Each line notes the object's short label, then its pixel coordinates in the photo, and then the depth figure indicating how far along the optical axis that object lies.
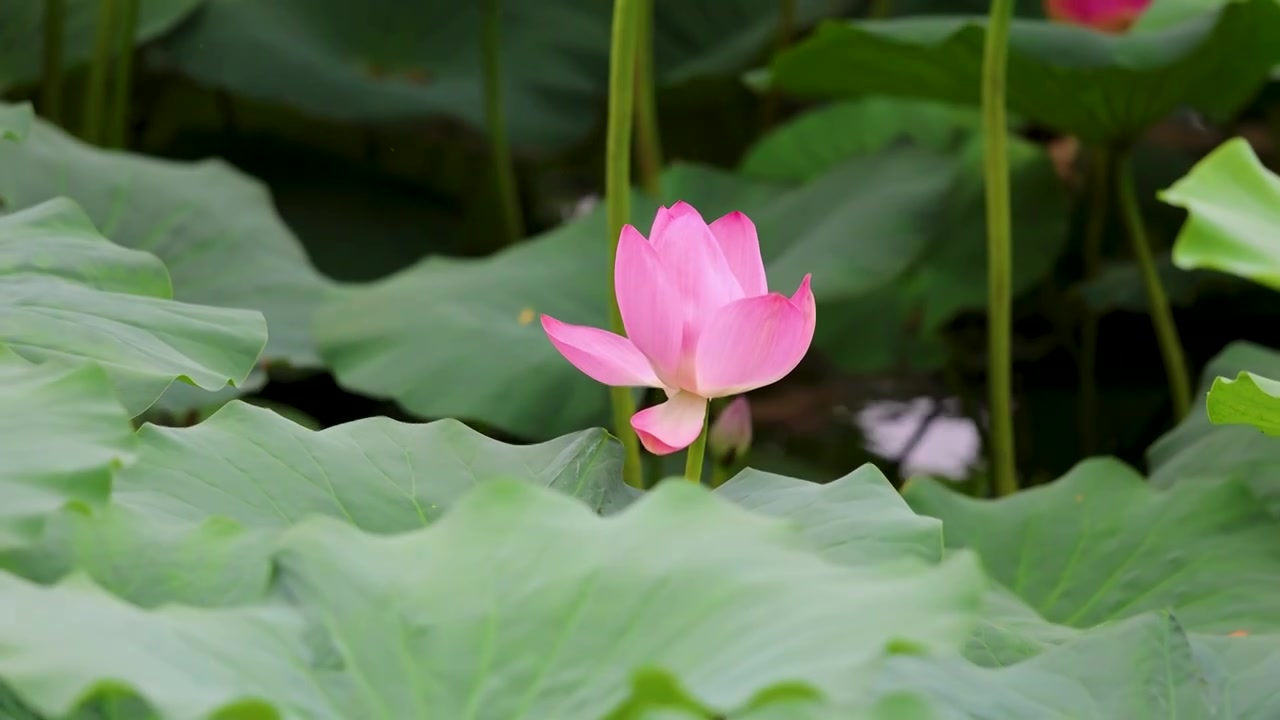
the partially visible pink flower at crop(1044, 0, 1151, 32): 7.67
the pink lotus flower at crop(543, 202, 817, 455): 4.44
